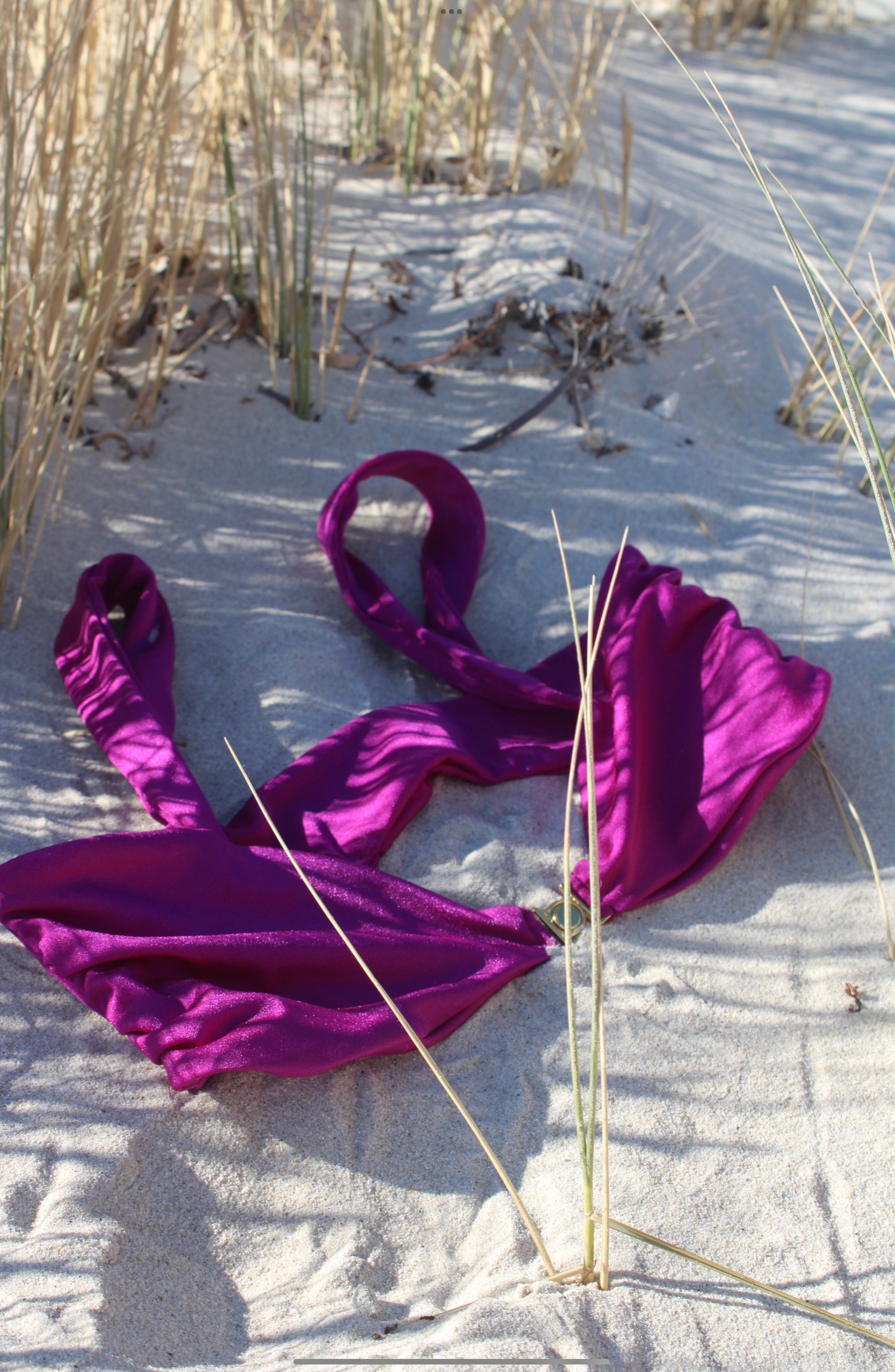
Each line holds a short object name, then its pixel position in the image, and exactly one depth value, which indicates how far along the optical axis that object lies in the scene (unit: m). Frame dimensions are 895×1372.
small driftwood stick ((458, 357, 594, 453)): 2.39
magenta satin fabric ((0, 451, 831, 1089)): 1.36
